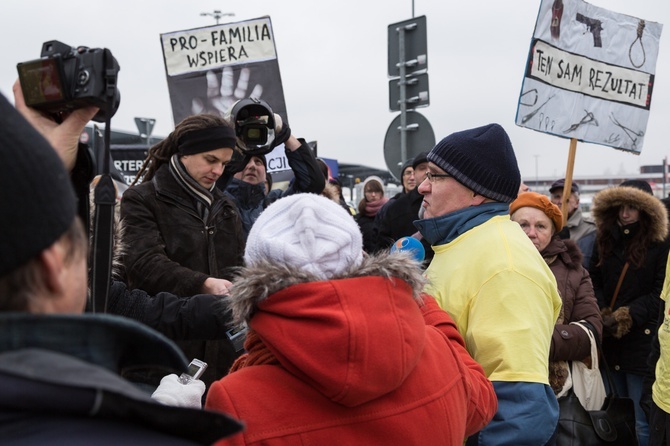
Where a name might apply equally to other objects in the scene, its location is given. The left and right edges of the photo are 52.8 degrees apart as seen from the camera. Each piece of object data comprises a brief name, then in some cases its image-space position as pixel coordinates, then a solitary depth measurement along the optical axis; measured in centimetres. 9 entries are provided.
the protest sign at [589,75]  556
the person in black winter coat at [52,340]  77
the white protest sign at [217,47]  609
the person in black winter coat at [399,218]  572
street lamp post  2031
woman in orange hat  382
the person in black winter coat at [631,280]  509
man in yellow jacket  211
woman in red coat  145
